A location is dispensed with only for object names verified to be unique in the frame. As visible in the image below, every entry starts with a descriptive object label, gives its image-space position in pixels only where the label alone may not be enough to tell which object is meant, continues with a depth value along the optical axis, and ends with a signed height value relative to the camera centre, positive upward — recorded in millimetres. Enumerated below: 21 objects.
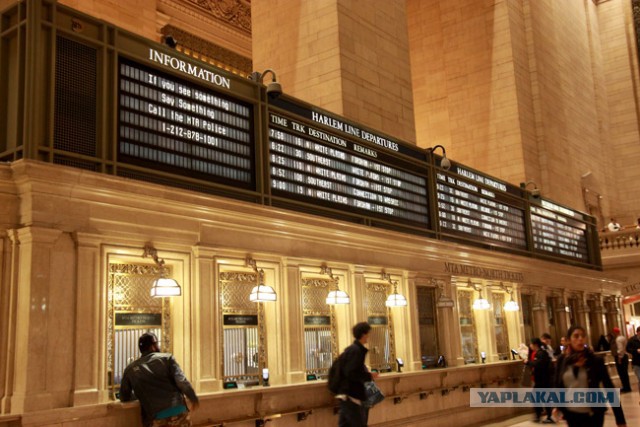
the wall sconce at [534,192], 15932 +3008
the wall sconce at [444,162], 12078 +2873
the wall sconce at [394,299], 10211 +458
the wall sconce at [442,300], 11391 +456
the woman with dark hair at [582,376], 5387 -437
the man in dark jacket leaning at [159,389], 5918 -401
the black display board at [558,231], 15945 +2242
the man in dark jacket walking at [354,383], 6844 -502
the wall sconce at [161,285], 6672 +546
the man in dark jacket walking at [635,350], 13016 -597
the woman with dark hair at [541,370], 11062 -740
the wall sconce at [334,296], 9039 +485
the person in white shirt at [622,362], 15875 -970
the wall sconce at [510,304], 13547 +409
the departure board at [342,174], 8914 +2288
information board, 7039 +2317
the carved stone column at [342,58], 12039 +4992
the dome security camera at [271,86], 8586 +3078
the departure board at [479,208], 12547 +2310
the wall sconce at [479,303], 12578 +424
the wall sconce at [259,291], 7793 +513
